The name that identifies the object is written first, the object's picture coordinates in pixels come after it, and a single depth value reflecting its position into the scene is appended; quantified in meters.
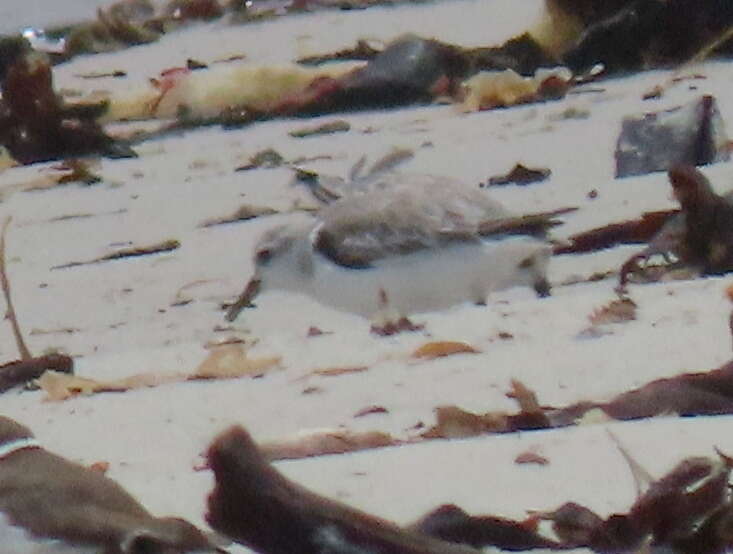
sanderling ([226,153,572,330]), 7.18
